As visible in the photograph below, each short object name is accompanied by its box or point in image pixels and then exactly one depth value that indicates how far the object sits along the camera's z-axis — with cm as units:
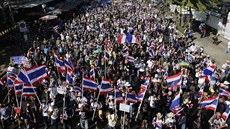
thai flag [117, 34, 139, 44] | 2080
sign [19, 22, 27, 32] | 2586
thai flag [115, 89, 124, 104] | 1323
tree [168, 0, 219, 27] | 3269
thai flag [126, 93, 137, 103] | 1342
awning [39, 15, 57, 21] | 3406
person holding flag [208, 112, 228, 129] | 1230
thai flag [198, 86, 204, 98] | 1426
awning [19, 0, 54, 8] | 3709
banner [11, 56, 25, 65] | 1820
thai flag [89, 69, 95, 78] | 1621
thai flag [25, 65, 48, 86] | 1352
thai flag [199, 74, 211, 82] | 1648
